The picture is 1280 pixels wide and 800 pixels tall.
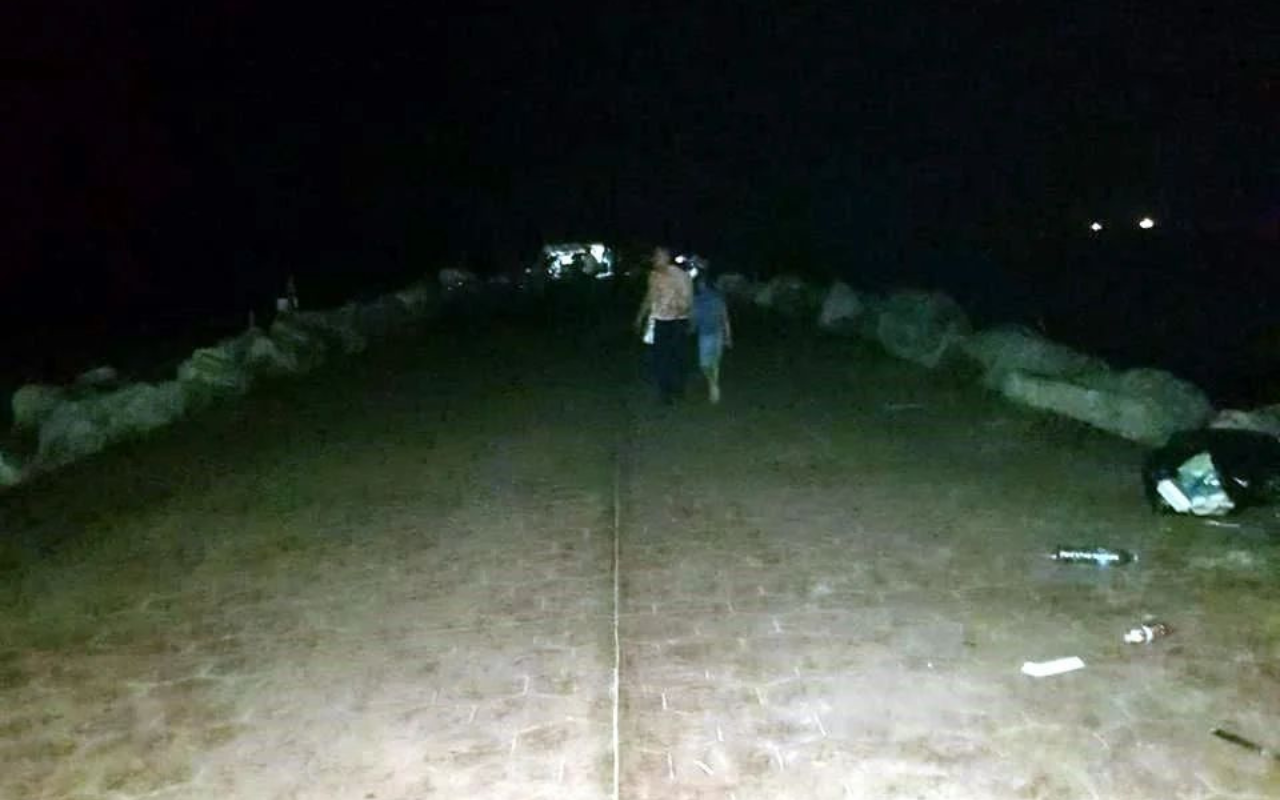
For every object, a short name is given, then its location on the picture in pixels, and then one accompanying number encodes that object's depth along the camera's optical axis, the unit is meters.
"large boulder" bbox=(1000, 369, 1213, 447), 12.07
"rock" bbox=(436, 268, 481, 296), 39.31
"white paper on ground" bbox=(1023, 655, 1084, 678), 6.89
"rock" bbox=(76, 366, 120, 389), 15.92
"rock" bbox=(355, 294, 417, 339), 25.09
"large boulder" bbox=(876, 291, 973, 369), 18.30
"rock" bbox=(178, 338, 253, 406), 16.23
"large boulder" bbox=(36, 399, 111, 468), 13.07
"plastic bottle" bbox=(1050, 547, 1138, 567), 8.67
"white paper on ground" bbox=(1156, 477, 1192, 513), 9.59
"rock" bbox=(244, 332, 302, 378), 18.66
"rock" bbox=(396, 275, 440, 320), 29.83
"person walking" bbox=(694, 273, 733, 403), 15.54
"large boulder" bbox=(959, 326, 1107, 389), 15.05
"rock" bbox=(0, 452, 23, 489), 12.16
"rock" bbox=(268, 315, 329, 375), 19.70
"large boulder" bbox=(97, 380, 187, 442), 14.19
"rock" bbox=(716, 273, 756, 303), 33.62
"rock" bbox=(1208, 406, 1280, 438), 10.99
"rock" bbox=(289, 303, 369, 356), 22.16
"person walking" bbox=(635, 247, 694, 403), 14.84
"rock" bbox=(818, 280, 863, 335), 23.70
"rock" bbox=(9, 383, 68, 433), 14.38
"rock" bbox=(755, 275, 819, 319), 28.84
